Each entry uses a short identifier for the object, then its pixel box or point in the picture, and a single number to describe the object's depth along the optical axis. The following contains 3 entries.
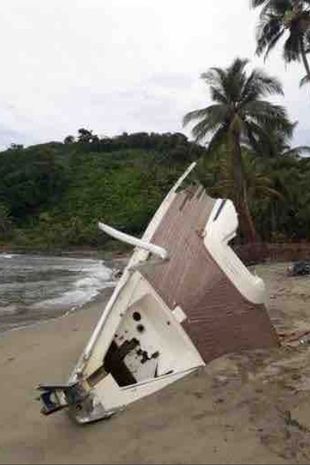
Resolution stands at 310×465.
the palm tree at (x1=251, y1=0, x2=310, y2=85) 33.28
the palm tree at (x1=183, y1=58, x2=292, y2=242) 36.62
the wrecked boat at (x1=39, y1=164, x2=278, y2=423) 7.34
